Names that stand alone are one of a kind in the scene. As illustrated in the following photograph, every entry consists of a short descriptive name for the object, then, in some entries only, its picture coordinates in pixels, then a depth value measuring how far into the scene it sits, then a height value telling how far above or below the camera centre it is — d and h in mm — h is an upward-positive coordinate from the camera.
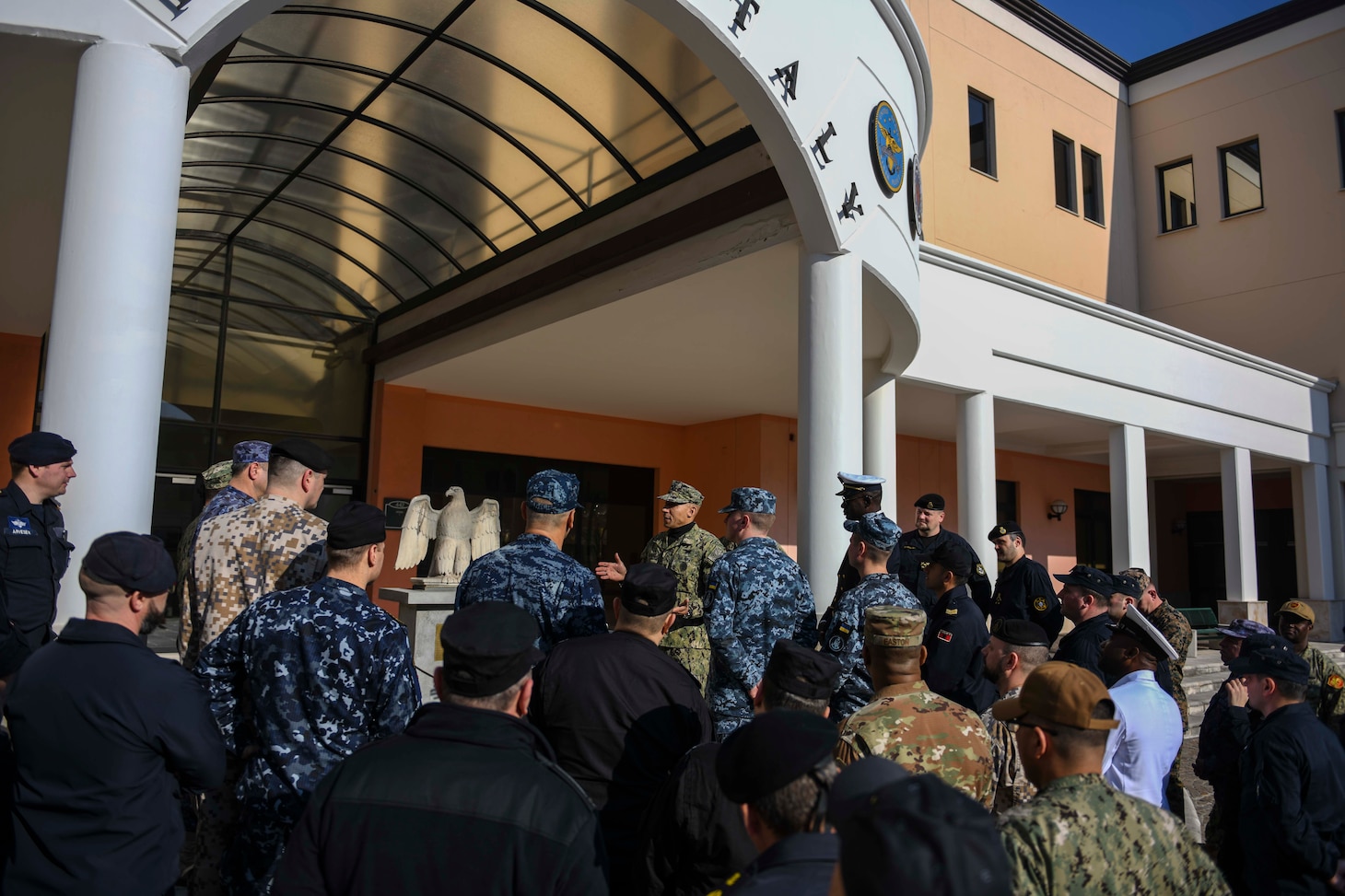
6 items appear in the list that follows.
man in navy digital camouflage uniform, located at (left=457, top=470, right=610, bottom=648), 3416 -154
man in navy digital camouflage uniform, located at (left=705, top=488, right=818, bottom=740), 3977 -294
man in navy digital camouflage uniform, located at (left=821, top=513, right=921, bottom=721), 3793 -318
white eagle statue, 8641 +93
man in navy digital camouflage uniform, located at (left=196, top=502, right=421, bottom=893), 2504 -427
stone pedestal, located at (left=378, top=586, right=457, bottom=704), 7895 -642
